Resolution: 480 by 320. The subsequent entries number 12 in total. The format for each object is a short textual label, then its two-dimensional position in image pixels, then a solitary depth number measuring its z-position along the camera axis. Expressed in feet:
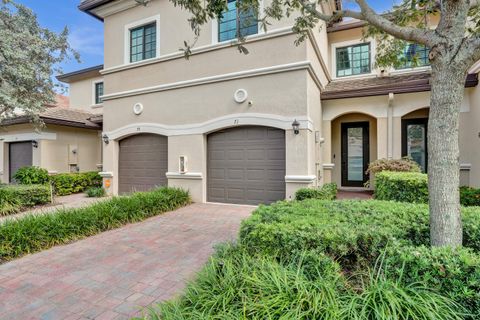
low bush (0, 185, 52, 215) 28.37
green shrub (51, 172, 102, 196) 39.88
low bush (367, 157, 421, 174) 29.82
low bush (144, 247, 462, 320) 7.48
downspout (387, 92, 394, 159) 32.91
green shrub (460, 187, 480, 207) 22.04
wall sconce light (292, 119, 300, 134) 26.53
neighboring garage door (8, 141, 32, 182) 44.03
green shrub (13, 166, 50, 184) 38.29
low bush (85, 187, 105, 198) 37.86
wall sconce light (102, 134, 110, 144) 38.86
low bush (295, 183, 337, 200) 25.14
